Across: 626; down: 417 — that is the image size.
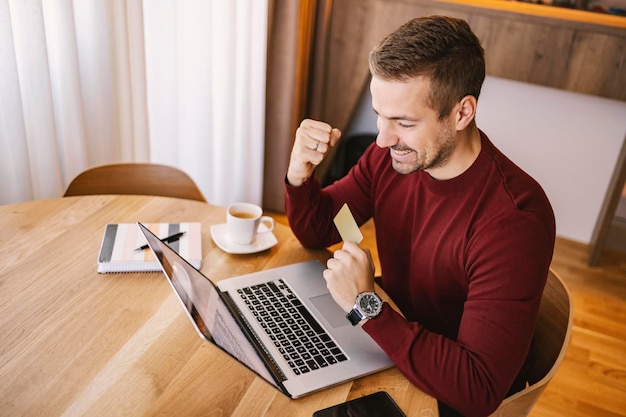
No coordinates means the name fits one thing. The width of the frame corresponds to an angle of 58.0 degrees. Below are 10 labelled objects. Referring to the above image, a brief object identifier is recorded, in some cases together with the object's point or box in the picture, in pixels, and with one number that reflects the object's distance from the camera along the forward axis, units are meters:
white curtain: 1.70
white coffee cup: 1.28
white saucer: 1.29
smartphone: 0.89
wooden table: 0.89
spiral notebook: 1.18
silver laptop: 0.94
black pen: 1.29
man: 0.98
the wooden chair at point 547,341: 1.01
